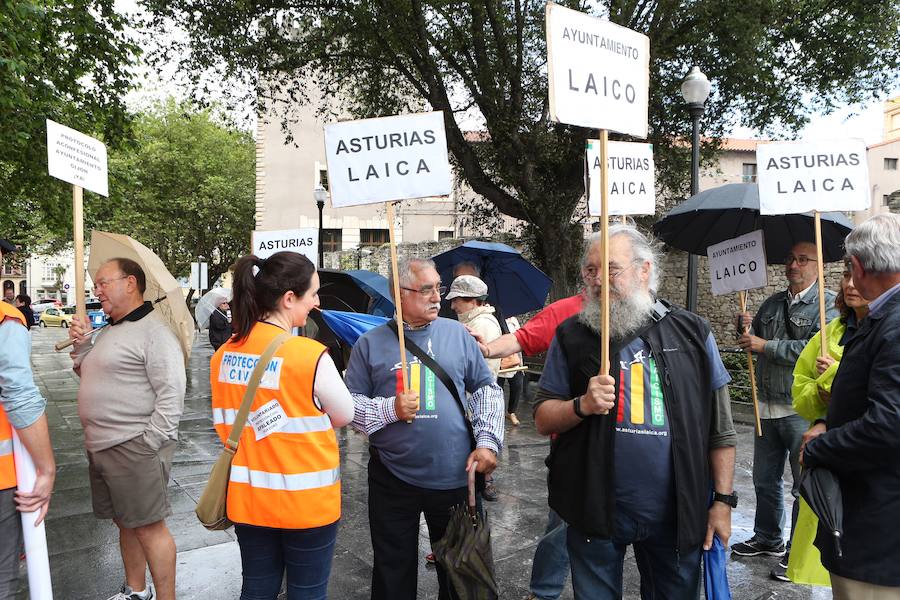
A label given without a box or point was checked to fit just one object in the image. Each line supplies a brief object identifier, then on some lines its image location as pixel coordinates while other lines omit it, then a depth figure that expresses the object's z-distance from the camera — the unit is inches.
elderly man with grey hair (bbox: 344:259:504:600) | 114.0
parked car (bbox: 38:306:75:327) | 1603.1
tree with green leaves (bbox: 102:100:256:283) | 1243.2
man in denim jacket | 166.2
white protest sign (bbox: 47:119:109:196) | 144.9
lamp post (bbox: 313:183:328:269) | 686.5
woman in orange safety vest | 96.8
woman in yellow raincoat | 103.5
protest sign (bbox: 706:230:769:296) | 185.6
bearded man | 95.1
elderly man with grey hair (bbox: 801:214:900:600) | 78.9
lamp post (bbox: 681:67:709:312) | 350.0
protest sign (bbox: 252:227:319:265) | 263.4
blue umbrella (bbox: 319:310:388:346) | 241.4
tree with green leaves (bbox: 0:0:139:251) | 339.6
